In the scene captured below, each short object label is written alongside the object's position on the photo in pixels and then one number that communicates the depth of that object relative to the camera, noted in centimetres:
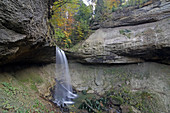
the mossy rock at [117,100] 690
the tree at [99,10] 1095
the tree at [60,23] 636
